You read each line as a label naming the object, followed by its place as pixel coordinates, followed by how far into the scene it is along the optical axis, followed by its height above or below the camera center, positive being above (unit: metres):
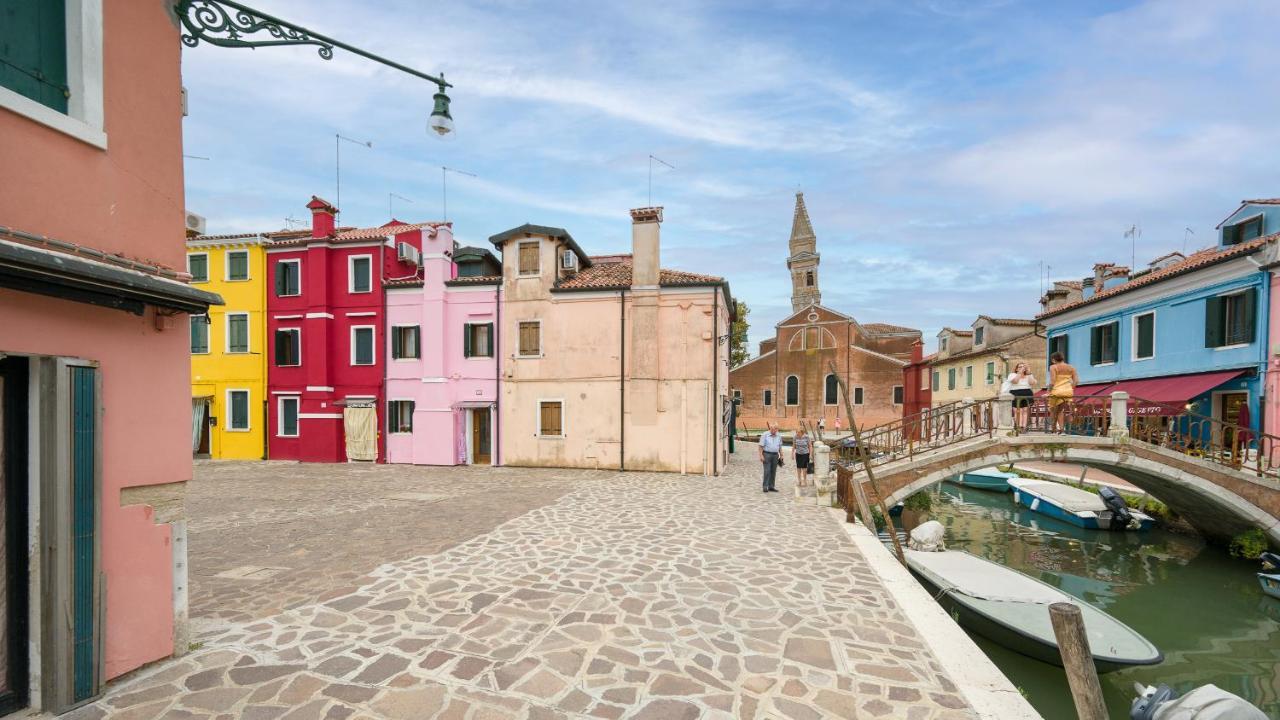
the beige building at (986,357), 29.05 -0.15
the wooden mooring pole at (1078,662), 3.88 -2.27
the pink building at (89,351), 3.57 +0.01
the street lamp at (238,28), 4.30 +2.68
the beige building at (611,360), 18.22 -0.24
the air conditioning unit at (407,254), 21.34 +3.99
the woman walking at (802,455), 14.76 -2.81
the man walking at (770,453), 14.12 -2.64
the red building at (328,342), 20.75 +0.42
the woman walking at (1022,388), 12.88 -0.81
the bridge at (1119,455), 12.41 -2.44
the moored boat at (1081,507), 16.19 -4.93
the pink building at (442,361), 19.98 -0.32
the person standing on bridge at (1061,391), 12.35 -0.87
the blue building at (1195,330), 13.71 +0.76
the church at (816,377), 44.88 -2.02
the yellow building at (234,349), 21.52 +0.14
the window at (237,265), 21.67 +3.56
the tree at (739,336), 47.09 +1.59
